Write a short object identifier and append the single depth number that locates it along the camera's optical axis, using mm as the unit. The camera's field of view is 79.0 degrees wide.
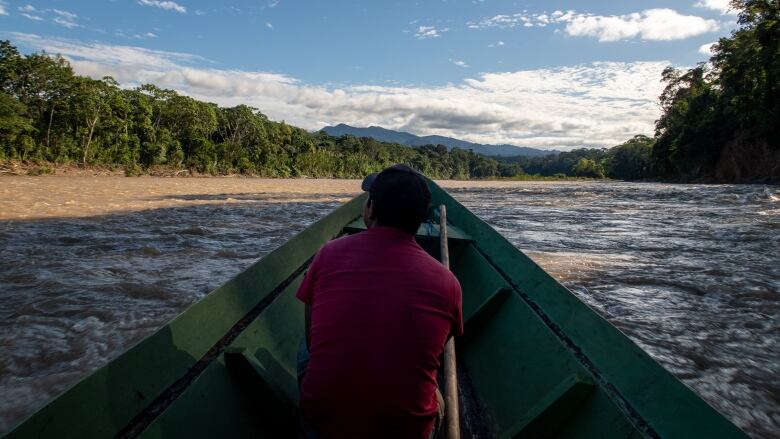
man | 1342
